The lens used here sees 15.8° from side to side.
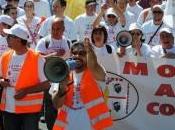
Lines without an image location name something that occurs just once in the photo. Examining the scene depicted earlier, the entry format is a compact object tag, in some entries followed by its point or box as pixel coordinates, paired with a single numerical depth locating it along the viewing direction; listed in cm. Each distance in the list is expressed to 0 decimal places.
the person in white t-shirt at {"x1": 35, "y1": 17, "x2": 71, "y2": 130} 851
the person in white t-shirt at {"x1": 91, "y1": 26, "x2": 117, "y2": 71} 884
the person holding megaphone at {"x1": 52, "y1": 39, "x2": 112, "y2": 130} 612
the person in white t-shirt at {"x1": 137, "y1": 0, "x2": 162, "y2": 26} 1100
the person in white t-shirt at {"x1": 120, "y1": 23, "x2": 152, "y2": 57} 898
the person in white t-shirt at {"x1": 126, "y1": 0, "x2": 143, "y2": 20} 1169
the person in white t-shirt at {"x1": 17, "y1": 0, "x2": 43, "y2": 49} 1036
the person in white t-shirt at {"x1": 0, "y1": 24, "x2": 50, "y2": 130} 714
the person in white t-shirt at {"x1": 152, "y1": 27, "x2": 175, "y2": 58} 898
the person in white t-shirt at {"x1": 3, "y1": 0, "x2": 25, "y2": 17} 1165
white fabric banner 877
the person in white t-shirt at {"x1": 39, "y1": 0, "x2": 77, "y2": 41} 1009
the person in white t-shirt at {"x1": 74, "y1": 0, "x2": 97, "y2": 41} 1084
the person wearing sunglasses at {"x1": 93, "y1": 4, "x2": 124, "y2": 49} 1030
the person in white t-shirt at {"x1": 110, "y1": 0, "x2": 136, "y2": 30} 1062
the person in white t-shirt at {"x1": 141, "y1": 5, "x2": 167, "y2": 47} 1020
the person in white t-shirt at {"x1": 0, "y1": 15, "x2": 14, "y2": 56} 948
